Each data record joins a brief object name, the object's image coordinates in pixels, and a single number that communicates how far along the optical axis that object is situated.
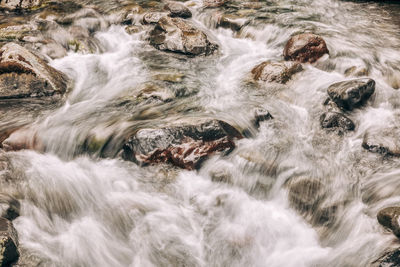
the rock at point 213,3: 12.23
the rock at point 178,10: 11.54
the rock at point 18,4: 11.53
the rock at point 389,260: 3.91
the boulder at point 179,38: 9.41
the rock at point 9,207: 4.55
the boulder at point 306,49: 8.66
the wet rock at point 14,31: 9.45
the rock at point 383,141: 6.02
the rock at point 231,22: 10.85
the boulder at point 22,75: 7.10
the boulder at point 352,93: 6.98
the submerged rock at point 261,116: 6.93
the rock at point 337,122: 6.65
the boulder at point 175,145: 5.80
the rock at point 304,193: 5.38
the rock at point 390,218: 4.31
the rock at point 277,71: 8.01
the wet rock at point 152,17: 10.83
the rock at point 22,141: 5.96
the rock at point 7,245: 3.82
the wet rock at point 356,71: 8.21
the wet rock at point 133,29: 10.63
